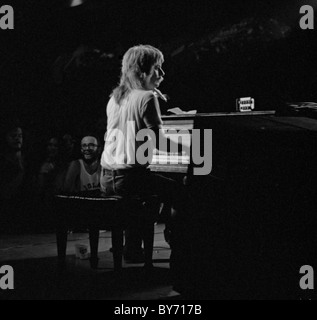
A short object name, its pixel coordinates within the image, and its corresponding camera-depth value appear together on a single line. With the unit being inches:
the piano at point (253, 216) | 187.6
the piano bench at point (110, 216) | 232.4
